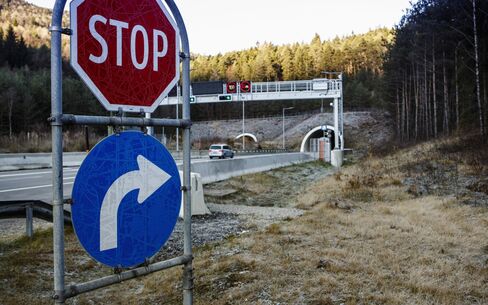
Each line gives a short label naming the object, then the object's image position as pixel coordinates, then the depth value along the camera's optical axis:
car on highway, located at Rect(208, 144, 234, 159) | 44.84
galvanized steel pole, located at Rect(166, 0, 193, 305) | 2.81
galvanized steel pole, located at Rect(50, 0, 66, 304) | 2.09
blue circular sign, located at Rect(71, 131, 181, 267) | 2.17
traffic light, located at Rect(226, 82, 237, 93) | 37.62
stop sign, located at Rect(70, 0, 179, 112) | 2.20
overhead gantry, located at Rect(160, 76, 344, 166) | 37.53
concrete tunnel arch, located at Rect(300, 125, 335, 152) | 64.32
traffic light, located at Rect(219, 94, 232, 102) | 37.47
